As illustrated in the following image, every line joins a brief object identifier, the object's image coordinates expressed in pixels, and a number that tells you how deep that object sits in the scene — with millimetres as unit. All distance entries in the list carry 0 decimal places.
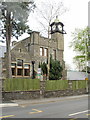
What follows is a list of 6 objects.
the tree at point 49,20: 26269
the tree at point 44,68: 31905
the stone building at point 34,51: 30656
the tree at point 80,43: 38375
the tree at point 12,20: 20031
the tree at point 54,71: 30883
